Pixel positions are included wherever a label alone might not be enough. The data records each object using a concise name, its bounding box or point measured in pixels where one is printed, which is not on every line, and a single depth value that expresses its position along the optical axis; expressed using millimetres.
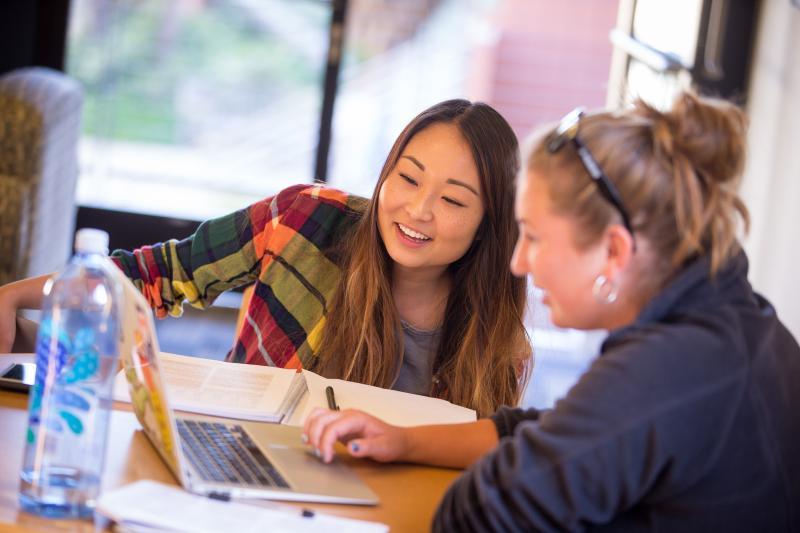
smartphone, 2292
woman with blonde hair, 1850
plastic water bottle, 1926
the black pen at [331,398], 2372
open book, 2317
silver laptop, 1969
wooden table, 1901
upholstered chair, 5501
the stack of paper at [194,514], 1851
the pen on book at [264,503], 1954
